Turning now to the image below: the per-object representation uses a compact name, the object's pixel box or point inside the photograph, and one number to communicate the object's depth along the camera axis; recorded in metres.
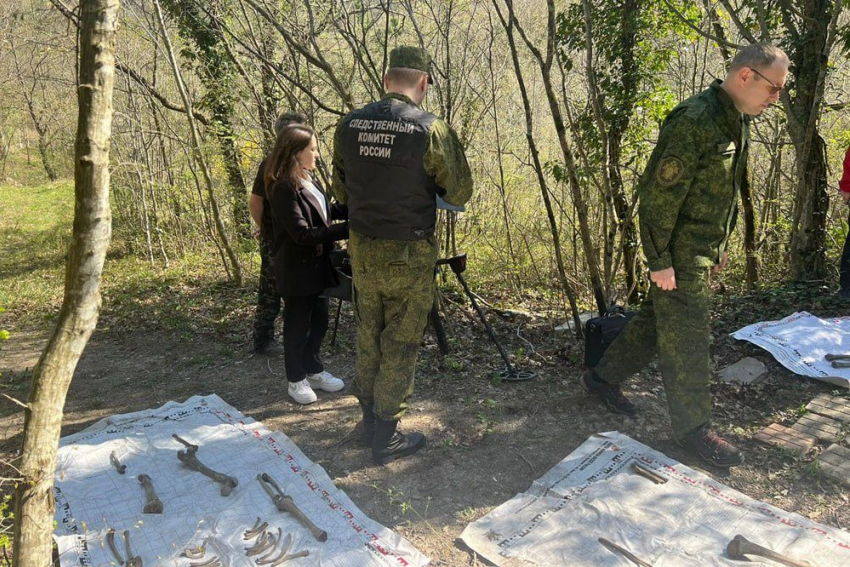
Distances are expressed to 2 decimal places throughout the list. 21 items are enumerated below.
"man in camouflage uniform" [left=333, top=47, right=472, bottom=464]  2.81
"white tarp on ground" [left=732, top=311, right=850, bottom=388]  3.89
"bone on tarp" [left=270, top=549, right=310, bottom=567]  2.47
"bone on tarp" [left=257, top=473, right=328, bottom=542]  2.66
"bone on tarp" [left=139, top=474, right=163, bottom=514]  2.79
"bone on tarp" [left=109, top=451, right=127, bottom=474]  3.11
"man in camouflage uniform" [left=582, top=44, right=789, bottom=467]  2.80
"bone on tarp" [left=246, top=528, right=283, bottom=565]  2.53
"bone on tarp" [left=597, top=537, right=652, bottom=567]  2.42
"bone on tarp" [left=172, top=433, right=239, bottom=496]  2.96
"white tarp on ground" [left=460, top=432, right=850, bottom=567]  2.48
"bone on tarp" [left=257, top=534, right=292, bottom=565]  2.48
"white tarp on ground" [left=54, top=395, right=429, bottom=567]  2.55
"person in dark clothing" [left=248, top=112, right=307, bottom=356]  4.87
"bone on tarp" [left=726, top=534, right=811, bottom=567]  2.39
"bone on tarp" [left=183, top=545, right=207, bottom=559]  2.51
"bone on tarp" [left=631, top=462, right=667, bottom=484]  2.93
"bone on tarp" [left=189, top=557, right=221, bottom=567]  2.46
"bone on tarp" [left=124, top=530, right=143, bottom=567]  2.44
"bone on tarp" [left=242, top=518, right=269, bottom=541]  2.63
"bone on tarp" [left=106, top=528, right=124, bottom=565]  2.49
